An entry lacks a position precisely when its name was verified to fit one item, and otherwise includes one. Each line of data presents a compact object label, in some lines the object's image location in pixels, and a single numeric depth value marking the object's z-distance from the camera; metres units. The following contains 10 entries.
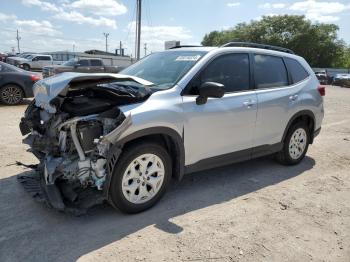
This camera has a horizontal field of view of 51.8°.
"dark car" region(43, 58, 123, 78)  18.72
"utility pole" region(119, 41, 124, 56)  70.51
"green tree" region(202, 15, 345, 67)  63.69
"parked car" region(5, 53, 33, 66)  35.07
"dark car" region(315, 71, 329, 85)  41.77
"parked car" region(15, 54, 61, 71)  36.09
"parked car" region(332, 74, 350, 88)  37.94
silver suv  3.66
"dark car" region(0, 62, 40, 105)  11.29
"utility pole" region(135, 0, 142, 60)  30.79
